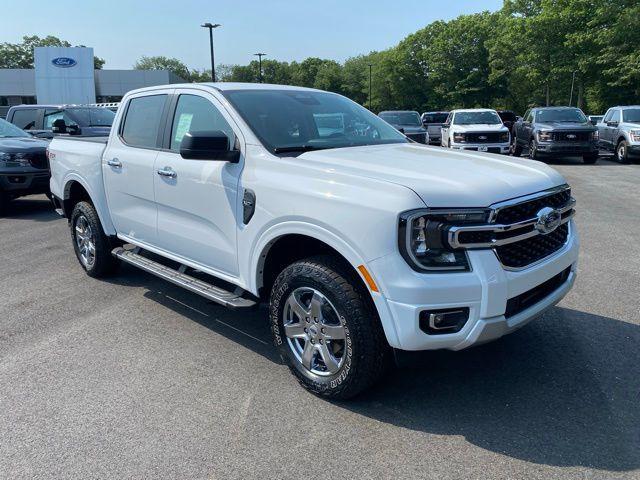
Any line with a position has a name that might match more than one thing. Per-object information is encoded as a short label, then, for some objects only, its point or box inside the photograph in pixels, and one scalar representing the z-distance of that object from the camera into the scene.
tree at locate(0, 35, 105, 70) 111.56
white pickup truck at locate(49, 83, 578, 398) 2.88
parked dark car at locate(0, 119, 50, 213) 9.84
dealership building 49.84
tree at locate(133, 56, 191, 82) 138.12
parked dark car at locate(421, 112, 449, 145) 27.36
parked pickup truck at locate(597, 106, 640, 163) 17.19
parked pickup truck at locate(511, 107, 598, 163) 17.34
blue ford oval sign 49.97
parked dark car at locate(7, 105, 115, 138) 13.63
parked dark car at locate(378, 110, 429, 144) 19.55
